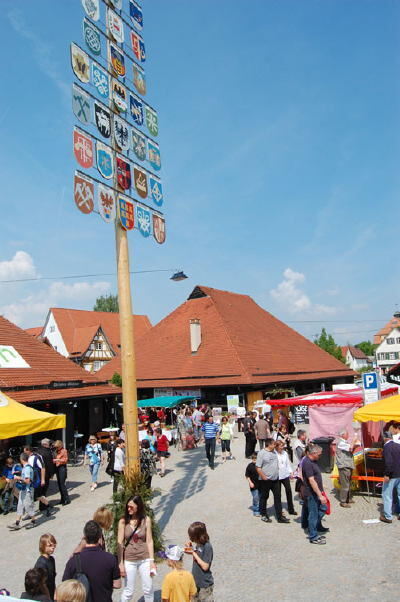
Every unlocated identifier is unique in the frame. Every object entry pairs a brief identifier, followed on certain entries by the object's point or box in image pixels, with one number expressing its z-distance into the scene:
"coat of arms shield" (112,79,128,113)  10.08
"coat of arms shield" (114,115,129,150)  9.95
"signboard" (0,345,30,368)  18.86
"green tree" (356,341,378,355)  127.44
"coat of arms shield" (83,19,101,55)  9.62
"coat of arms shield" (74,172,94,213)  8.51
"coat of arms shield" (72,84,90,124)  8.77
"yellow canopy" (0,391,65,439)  10.98
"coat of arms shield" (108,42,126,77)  10.27
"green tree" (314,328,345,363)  60.91
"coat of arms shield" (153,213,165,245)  10.86
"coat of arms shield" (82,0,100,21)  9.69
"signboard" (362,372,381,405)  13.01
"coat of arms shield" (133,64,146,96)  11.14
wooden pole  8.73
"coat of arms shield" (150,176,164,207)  11.01
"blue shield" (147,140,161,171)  11.27
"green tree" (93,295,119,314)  81.50
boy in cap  4.70
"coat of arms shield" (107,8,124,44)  10.34
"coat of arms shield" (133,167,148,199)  10.43
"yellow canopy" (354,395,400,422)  10.20
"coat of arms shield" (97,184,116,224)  9.07
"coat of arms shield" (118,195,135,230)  9.64
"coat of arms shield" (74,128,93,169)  8.67
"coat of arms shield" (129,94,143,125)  10.77
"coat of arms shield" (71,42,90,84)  8.87
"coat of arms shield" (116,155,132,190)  9.88
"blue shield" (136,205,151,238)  10.25
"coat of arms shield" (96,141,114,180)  9.22
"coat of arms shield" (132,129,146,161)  10.64
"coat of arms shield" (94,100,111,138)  9.35
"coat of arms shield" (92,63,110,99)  9.52
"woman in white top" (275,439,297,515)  9.83
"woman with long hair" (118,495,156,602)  5.78
